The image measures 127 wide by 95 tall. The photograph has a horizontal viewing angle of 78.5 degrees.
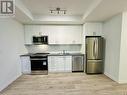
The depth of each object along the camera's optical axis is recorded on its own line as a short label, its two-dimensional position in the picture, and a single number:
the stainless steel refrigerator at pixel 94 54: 3.37
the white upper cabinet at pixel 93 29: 3.54
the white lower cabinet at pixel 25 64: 3.51
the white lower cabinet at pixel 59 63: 3.61
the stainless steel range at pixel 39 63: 3.53
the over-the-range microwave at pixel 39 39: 3.73
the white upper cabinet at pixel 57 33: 3.81
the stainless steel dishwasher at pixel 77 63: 3.63
